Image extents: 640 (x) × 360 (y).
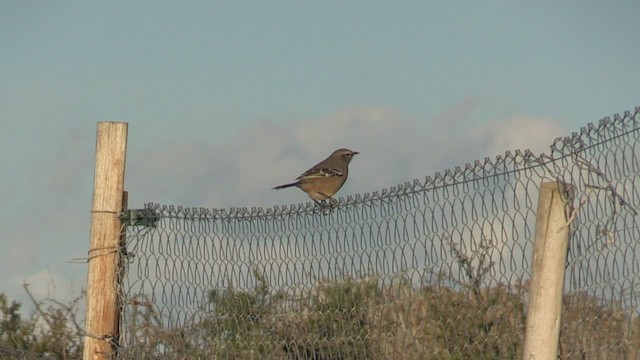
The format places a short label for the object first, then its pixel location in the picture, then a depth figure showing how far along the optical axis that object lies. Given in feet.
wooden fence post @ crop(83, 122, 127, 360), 53.67
